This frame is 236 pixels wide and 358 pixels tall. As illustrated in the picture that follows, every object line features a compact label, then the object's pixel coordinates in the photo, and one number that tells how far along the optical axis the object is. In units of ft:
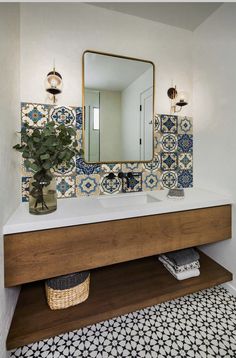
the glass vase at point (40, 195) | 4.07
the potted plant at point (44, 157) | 3.89
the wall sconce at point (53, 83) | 4.72
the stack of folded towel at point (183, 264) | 5.08
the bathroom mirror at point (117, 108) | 5.31
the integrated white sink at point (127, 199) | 5.34
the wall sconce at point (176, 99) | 5.90
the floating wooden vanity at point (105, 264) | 3.57
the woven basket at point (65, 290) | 4.14
